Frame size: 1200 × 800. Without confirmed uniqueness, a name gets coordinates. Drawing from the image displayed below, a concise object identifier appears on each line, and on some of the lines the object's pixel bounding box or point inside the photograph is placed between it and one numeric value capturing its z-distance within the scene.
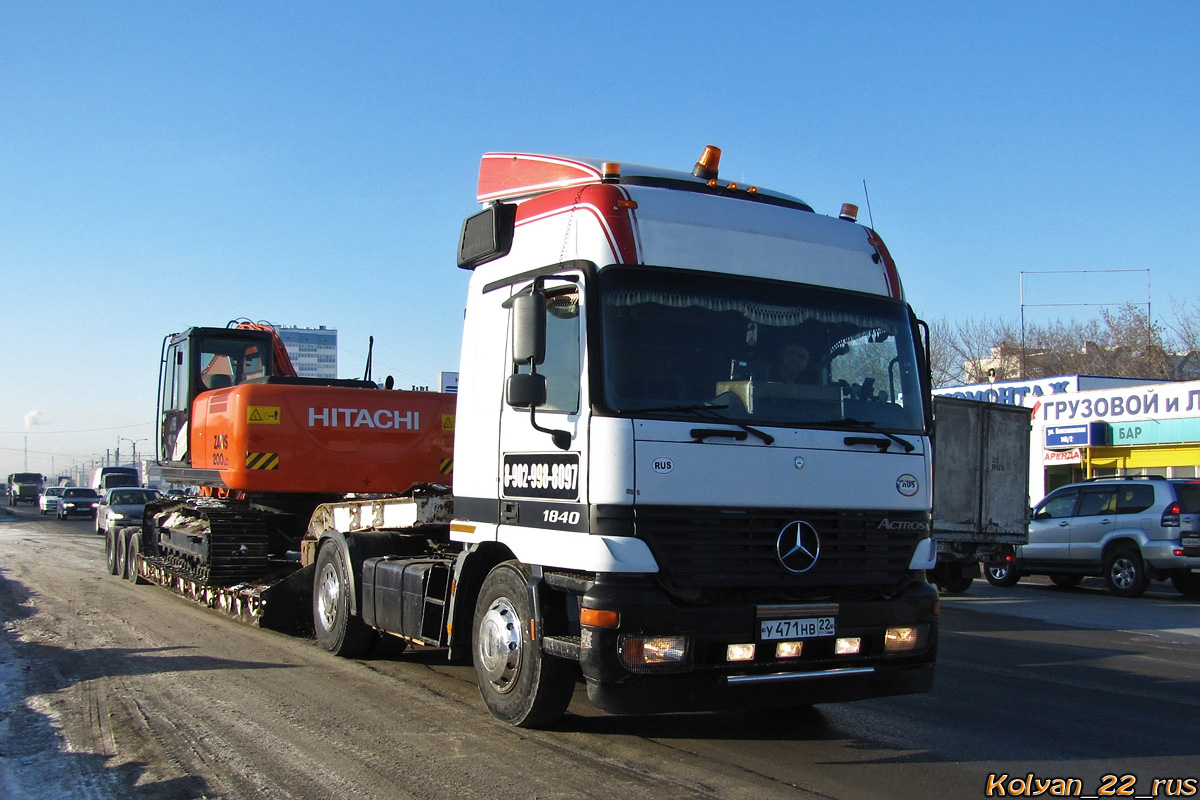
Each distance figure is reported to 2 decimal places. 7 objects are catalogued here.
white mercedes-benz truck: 5.49
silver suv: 16.23
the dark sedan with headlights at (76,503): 44.97
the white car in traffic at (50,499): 48.12
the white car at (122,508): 17.99
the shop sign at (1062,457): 28.19
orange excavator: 10.68
